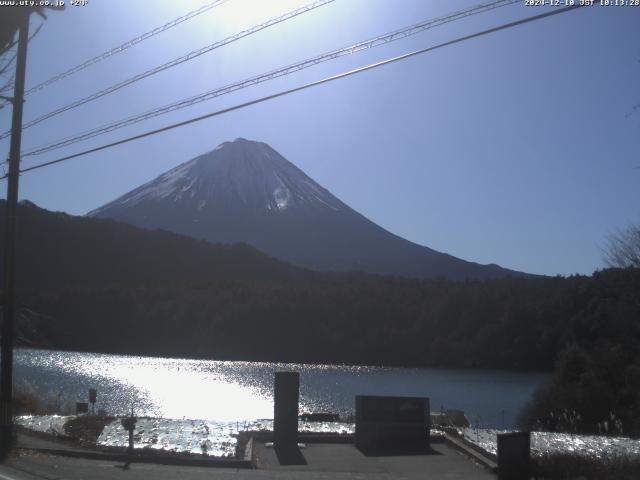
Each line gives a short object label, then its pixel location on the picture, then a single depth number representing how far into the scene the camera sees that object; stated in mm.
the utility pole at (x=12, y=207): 17000
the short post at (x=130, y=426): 14039
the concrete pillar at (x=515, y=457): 12039
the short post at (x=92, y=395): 23212
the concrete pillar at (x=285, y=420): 15742
